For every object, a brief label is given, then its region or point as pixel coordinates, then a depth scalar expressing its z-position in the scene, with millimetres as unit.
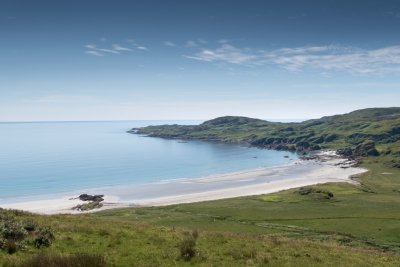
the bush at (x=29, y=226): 25641
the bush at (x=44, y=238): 22983
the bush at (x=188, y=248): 22922
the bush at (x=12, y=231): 23062
